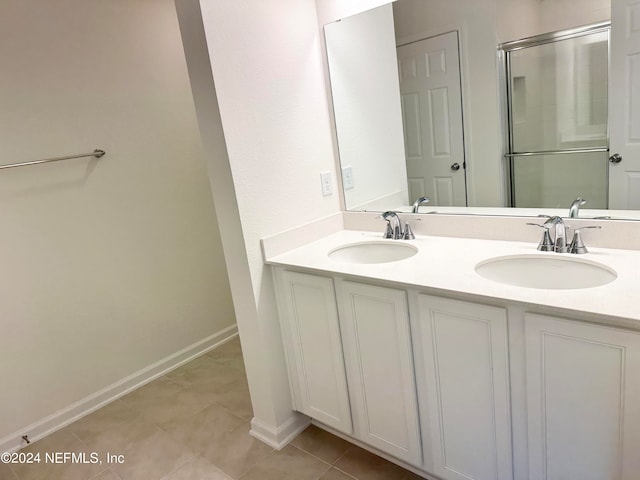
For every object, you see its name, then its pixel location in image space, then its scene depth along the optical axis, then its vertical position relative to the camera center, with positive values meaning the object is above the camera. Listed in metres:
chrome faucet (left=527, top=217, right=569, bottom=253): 1.50 -0.42
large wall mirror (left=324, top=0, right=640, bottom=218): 1.49 +0.04
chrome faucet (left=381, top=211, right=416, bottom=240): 1.93 -0.42
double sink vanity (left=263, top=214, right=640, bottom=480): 1.13 -0.68
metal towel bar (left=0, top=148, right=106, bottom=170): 2.11 +0.09
